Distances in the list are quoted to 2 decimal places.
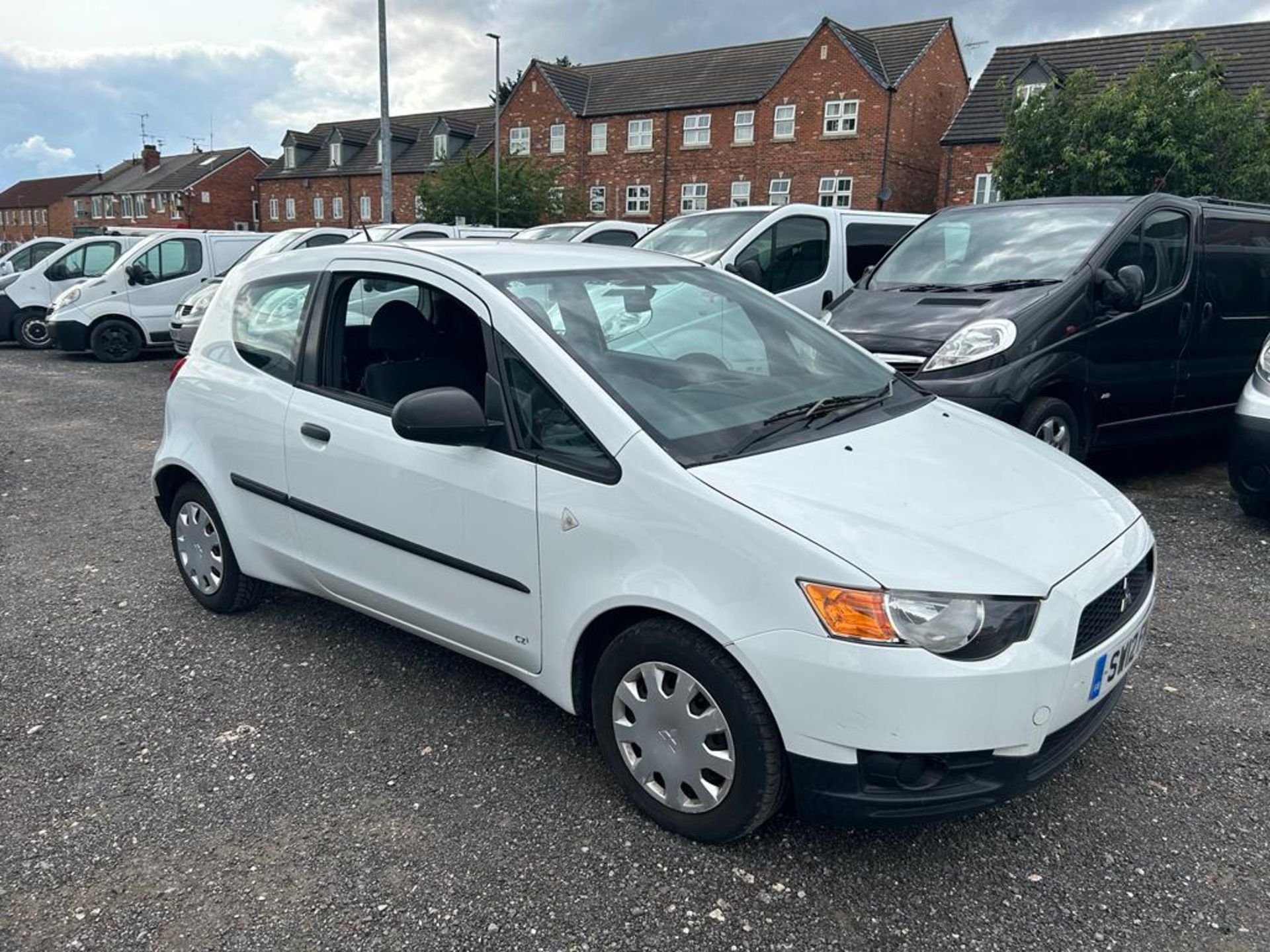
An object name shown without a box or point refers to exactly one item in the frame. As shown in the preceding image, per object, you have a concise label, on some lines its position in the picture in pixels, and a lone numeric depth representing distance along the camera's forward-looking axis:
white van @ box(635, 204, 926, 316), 8.98
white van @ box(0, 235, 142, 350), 15.29
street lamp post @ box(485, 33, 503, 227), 34.08
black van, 5.42
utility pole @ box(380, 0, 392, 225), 20.98
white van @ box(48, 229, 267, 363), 13.51
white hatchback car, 2.32
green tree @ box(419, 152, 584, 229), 32.22
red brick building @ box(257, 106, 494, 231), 47.94
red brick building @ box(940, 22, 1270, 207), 27.78
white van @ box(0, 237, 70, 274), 18.00
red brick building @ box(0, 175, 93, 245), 77.00
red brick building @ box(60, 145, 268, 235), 59.44
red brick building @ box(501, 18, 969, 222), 34.41
